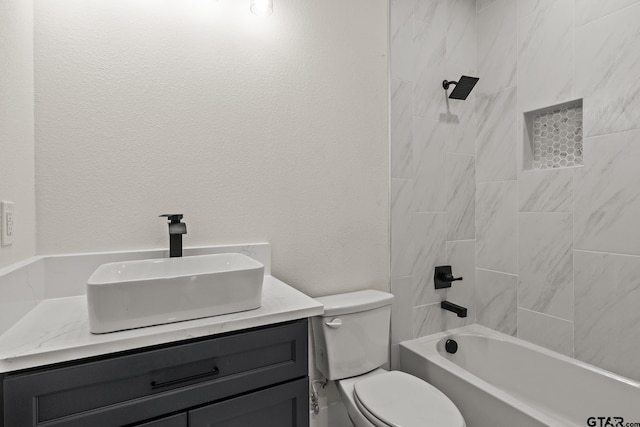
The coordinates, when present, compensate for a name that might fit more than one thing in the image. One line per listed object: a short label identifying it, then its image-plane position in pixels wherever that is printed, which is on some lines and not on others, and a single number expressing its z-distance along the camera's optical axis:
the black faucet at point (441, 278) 2.03
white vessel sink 0.87
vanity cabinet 0.78
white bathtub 1.42
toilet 1.28
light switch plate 0.92
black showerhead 1.96
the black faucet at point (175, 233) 1.24
